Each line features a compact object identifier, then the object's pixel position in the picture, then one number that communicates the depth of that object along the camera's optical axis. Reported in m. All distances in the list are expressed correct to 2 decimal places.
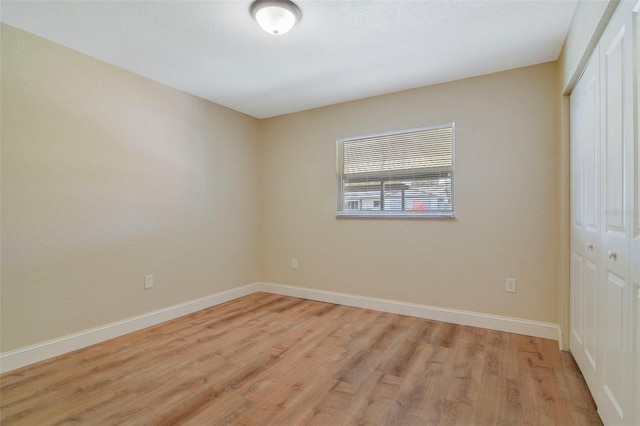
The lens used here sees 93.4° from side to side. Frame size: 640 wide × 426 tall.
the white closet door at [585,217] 1.69
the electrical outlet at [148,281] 2.92
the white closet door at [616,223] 1.26
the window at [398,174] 3.08
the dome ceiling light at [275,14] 1.86
